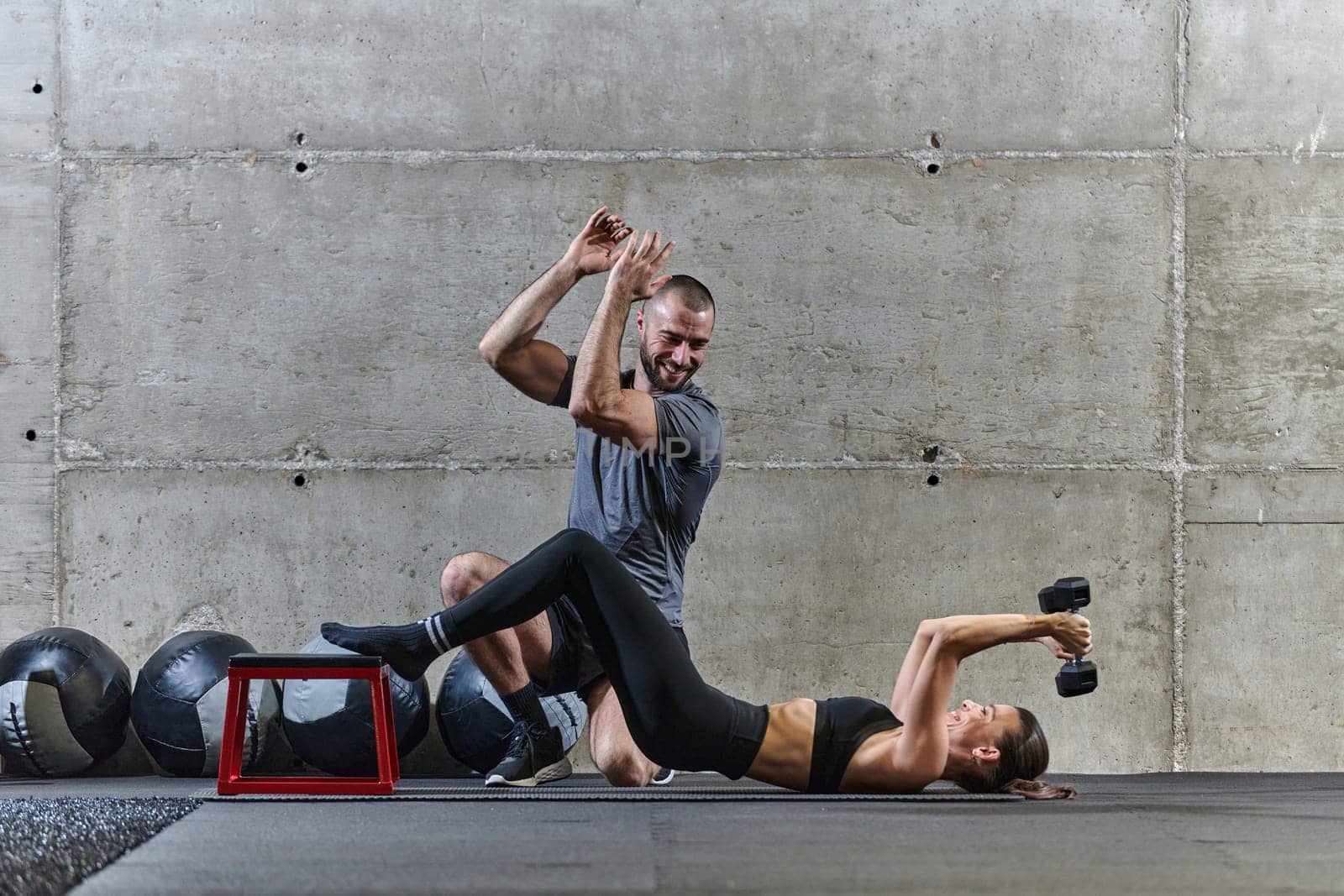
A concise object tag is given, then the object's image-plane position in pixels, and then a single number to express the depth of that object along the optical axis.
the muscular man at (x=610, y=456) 3.36
